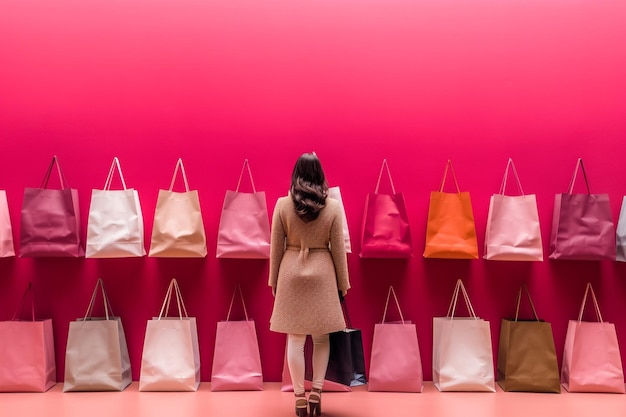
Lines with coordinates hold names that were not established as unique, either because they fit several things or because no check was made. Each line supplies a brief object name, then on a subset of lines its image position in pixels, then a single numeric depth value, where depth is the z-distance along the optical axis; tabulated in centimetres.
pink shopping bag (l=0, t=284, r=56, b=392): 400
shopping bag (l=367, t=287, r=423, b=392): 404
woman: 335
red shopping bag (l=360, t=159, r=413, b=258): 409
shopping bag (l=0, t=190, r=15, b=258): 410
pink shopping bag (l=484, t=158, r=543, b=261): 406
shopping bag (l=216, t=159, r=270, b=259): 406
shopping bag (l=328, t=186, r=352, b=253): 415
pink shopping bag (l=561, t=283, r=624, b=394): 404
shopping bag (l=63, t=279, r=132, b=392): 401
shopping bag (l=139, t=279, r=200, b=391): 402
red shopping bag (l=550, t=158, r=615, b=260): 406
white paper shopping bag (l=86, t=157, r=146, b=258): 400
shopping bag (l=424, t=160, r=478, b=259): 411
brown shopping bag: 402
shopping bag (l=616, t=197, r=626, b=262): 411
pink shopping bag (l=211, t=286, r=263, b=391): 406
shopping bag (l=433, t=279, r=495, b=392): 404
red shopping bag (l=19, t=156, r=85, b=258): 401
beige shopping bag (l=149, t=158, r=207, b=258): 403
